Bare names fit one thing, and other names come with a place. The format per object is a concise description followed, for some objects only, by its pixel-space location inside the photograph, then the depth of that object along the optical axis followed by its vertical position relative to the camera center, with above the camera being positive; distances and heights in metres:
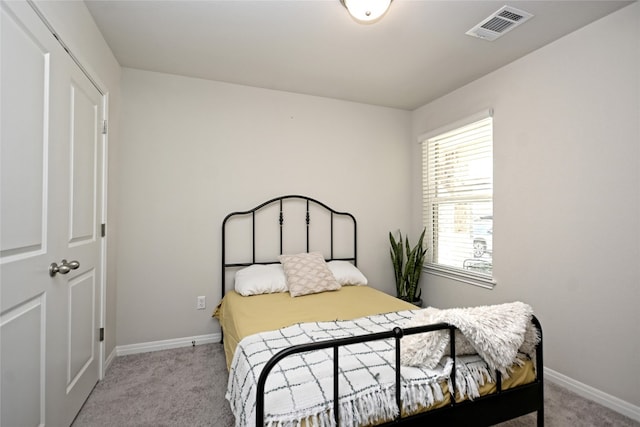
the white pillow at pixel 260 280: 2.63 -0.55
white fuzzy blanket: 1.33 -0.53
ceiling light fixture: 1.77 +1.20
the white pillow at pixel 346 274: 2.97 -0.55
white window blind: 2.89 +0.17
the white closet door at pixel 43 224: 1.20 -0.03
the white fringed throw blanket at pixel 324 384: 1.14 -0.66
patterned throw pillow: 2.66 -0.51
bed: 1.17 -0.66
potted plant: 3.42 -0.57
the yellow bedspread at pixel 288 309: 1.97 -0.66
